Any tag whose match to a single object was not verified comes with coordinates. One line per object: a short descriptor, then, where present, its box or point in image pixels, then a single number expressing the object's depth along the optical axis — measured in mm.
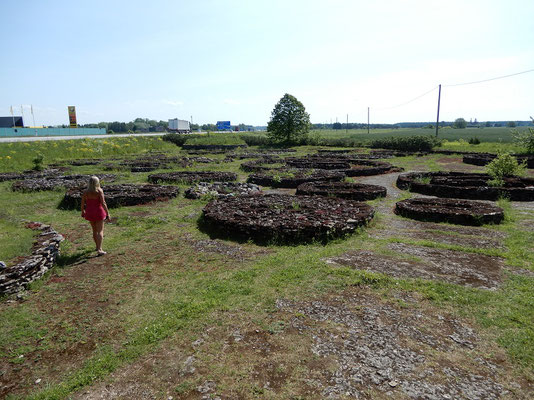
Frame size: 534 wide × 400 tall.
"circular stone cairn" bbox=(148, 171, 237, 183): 19516
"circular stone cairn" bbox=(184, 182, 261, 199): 15435
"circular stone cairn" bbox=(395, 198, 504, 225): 11102
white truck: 86625
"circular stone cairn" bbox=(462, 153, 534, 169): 26438
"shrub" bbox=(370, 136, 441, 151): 39972
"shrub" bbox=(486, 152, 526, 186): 17500
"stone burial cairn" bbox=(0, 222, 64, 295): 6566
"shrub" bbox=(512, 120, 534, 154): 31672
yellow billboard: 73519
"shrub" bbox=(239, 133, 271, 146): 58800
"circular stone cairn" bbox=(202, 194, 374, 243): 9461
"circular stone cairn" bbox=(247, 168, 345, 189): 18734
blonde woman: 8391
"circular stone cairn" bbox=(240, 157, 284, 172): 24344
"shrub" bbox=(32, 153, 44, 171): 26328
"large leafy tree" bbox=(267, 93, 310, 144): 56562
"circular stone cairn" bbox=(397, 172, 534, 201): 14781
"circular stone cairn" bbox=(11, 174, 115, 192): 17641
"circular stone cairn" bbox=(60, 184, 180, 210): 14055
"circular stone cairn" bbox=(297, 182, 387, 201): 14992
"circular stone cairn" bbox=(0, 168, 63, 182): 21759
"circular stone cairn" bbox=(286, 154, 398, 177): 23203
